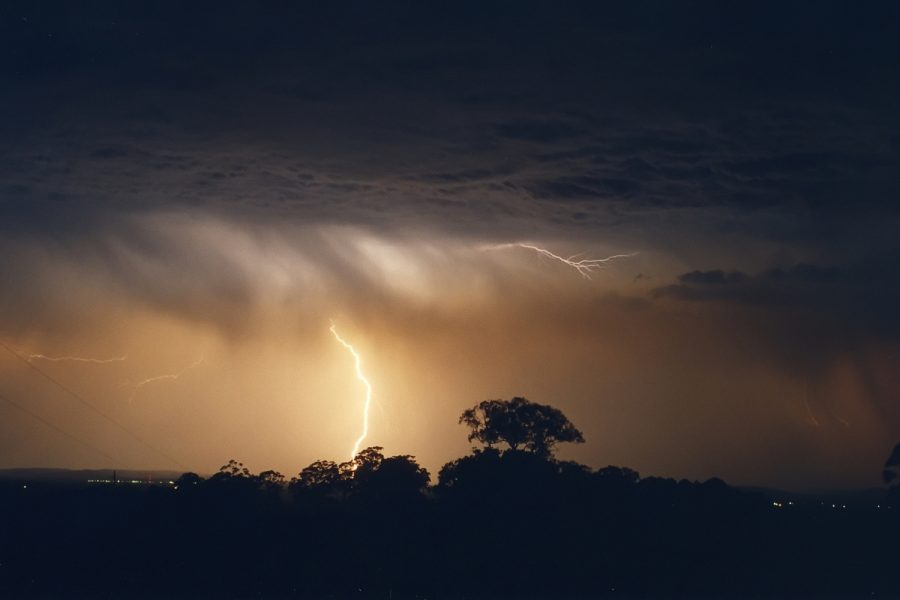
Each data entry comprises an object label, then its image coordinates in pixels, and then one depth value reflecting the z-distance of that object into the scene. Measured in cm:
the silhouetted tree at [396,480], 9900
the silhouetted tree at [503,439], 11669
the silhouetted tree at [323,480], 10169
